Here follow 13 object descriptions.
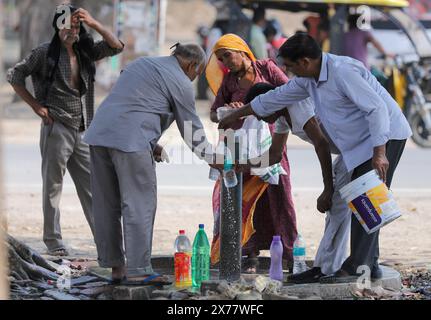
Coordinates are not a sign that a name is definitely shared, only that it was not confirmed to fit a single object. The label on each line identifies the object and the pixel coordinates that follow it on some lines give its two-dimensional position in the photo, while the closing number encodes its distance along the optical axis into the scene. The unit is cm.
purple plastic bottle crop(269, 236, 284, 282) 1467
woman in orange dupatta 1584
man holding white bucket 1348
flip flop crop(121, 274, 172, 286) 1397
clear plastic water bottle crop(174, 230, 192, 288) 1420
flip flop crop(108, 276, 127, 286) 1441
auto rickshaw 3303
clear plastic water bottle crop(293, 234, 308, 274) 1530
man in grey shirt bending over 1398
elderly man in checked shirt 1742
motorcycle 3266
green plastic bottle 1430
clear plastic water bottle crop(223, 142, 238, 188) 1426
